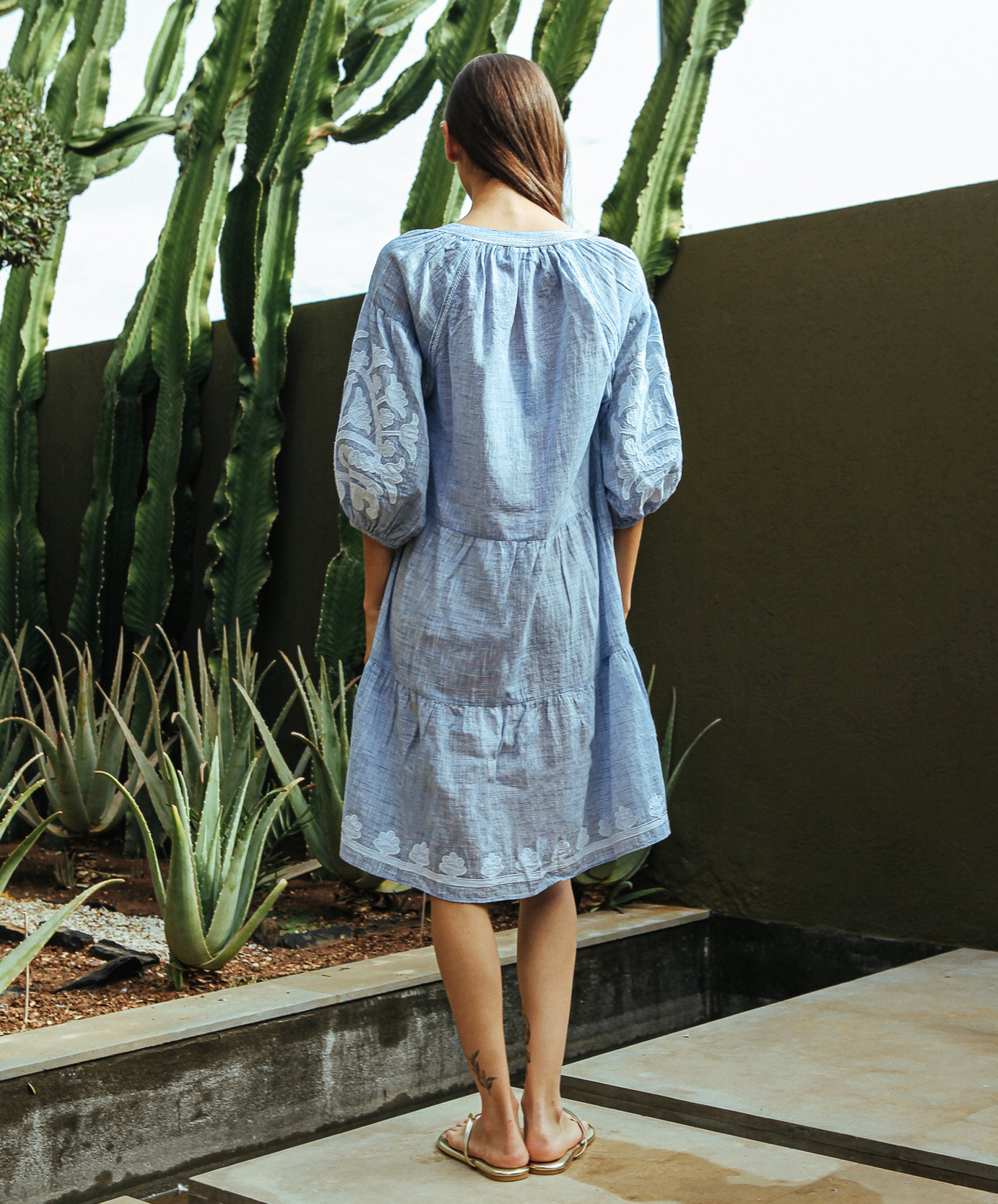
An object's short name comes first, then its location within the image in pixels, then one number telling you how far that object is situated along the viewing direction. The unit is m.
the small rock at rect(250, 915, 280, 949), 2.87
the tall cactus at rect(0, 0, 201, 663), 4.99
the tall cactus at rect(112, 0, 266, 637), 4.37
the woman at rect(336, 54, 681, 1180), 1.57
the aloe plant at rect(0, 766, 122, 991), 1.94
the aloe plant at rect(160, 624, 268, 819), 2.87
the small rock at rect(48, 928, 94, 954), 2.79
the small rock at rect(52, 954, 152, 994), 2.47
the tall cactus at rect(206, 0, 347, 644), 4.12
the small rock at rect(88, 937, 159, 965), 2.70
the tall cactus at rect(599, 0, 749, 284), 3.47
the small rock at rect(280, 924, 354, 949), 2.86
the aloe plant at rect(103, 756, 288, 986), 2.34
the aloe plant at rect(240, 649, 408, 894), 2.99
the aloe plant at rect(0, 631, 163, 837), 3.23
